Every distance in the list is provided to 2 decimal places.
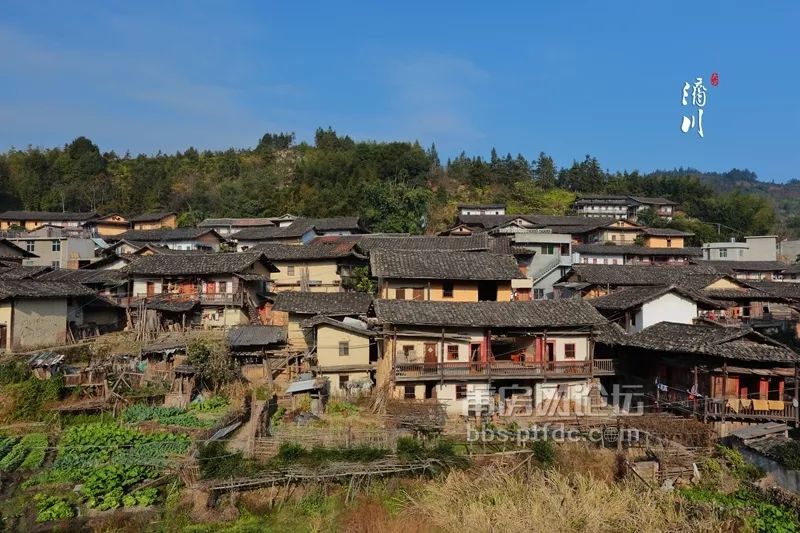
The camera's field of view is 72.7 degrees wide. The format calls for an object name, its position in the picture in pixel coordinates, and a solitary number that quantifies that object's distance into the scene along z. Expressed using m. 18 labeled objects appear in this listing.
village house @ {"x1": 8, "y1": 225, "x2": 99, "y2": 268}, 51.28
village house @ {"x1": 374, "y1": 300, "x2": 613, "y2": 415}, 24.86
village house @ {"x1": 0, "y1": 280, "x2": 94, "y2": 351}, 27.77
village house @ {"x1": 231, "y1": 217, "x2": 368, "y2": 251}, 56.06
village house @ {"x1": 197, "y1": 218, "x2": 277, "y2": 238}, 67.62
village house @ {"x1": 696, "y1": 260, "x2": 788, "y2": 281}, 51.14
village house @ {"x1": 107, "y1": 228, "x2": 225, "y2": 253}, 57.46
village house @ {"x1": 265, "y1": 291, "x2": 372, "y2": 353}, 30.80
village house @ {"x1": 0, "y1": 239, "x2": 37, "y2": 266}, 41.99
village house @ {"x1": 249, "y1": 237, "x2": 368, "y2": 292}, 41.41
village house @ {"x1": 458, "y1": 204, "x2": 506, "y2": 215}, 76.44
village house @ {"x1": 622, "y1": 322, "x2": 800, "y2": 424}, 21.91
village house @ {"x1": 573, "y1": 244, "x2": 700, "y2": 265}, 52.69
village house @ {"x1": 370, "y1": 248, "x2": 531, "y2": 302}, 28.44
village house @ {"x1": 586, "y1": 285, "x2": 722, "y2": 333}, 28.77
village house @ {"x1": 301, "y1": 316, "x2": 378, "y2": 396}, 27.38
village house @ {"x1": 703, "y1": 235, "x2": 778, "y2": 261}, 58.06
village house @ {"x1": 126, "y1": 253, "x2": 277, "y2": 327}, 35.72
